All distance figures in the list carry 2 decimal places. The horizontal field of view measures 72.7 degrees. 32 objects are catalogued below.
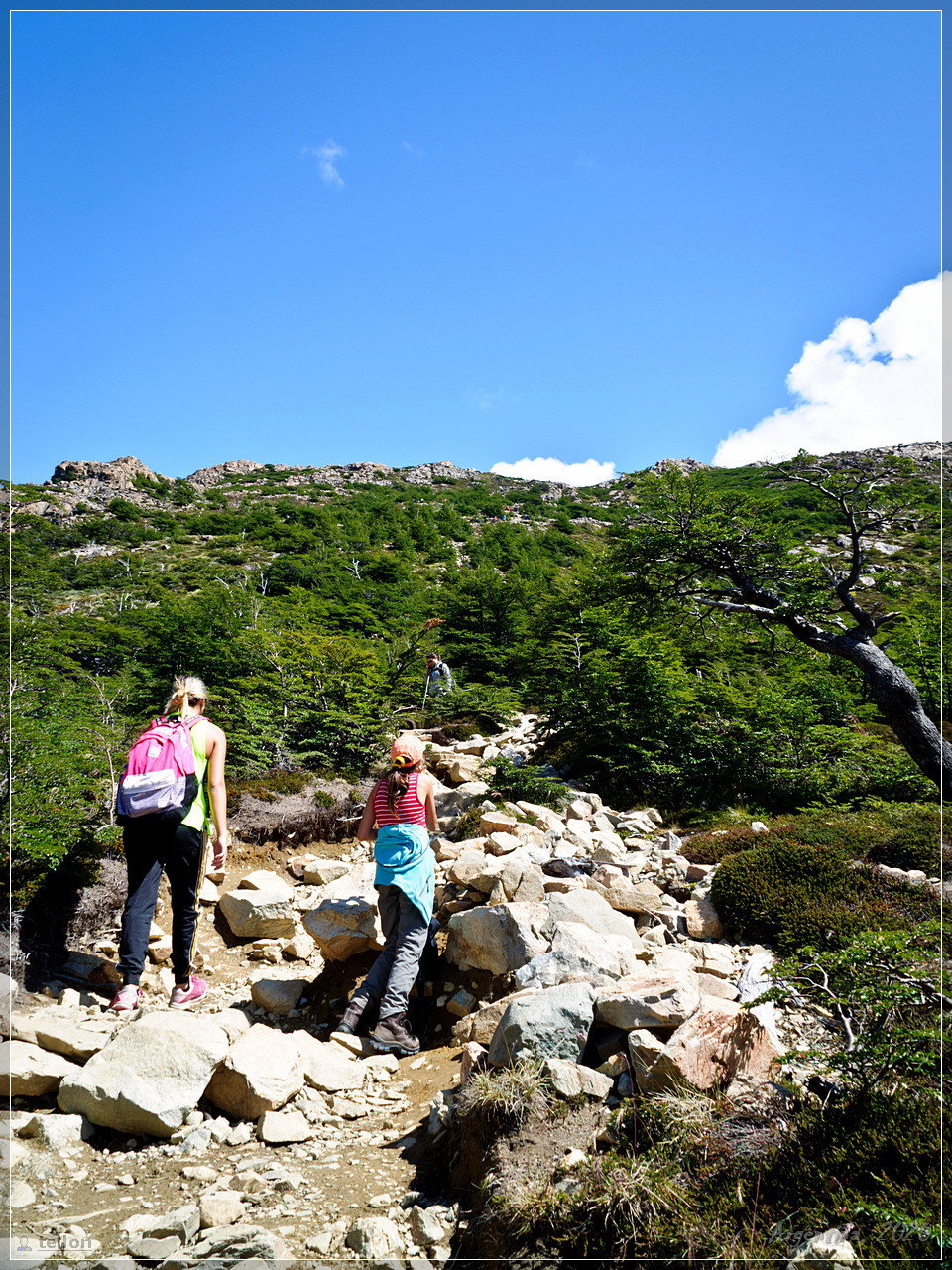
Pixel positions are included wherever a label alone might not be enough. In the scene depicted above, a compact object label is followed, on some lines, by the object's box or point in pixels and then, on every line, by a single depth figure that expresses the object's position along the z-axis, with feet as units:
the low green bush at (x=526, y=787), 28.78
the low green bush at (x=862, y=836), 20.98
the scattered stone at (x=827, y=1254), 6.23
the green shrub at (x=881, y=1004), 8.58
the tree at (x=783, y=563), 26.18
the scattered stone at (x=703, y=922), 18.26
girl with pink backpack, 13.19
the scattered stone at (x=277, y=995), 14.99
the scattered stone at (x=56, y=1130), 9.91
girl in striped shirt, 13.87
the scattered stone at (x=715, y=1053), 9.55
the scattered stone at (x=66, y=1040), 11.21
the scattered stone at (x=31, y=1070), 10.38
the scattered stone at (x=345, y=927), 16.30
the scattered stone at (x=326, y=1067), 12.01
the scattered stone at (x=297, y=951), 17.57
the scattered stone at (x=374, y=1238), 8.07
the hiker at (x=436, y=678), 44.83
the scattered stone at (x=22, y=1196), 8.76
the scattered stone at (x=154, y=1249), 7.81
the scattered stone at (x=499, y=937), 14.82
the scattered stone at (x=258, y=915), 17.92
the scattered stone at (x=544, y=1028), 10.66
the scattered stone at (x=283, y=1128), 10.60
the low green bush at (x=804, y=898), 16.69
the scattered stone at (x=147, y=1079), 10.20
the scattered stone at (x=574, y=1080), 9.95
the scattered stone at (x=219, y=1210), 8.47
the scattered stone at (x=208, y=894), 19.01
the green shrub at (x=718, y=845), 22.89
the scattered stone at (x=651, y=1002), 10.77
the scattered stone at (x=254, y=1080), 11.03
